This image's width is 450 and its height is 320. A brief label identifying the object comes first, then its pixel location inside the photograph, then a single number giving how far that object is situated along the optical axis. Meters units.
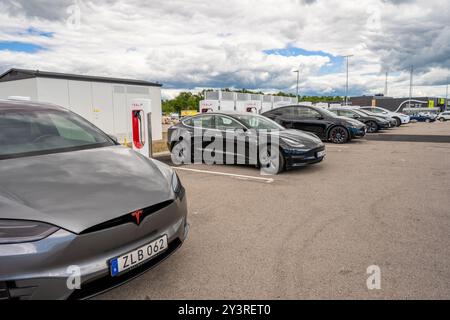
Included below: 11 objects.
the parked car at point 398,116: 21.24
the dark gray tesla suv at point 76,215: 1.76
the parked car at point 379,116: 18.27
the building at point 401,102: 73.47
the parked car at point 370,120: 17.42
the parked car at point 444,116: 40.94
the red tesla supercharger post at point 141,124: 7.84
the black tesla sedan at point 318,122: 12.22
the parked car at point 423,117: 37.59
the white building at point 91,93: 11.98
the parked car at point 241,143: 6.73
